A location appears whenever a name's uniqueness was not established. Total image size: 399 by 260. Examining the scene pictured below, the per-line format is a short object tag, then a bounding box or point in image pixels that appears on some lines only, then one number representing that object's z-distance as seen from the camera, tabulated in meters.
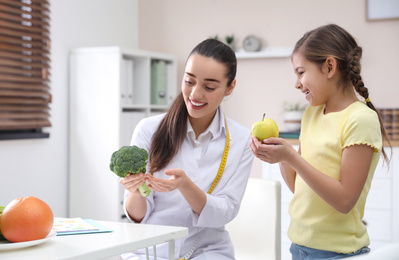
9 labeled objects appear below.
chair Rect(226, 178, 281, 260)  2.11
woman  1.77
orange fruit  1.23
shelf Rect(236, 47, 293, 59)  3.97
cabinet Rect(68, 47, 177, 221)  3.67
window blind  3.27
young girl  1.42
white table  1.18
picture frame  3.70
